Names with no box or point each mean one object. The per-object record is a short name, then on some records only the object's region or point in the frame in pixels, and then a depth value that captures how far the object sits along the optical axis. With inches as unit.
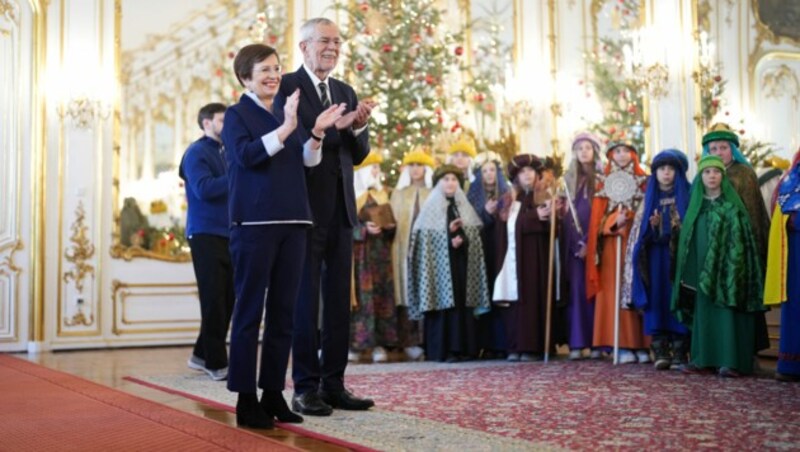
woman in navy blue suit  137.9
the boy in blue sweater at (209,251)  212.2
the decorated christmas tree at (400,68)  342.6
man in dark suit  153.6
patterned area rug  124.5
